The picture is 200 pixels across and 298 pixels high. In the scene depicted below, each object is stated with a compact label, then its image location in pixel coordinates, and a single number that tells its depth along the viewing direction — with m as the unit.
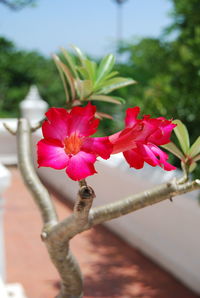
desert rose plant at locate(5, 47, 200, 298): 0.74
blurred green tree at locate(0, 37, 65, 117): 14.25
